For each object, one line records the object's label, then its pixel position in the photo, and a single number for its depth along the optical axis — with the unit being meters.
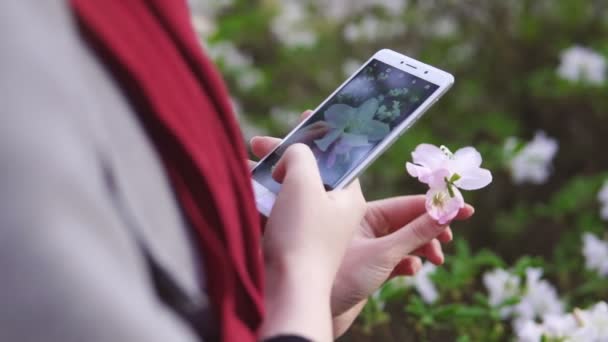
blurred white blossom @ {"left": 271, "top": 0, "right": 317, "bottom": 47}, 3.12
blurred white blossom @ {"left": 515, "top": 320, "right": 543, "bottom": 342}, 1.38
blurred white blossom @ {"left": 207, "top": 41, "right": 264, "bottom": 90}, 3.03
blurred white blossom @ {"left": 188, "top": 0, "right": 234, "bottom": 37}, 3.47
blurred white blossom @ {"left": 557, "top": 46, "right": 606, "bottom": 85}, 2.53
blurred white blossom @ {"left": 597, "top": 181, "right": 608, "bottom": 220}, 2.07
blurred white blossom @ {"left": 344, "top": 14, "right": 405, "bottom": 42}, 2.89
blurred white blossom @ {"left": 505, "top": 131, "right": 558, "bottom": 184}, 2.25
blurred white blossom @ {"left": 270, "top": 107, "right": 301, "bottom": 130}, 2.85
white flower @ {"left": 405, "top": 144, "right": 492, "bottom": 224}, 1.02
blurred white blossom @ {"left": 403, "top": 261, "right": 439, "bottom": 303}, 1.58
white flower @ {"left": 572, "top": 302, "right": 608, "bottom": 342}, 1.38
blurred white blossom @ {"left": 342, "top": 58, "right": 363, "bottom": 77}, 2.87
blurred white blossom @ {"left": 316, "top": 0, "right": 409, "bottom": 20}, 2.94
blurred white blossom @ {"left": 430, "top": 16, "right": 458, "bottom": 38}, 3.01
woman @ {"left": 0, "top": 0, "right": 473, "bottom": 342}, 0.57
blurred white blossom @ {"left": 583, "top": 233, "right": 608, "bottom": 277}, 1.90
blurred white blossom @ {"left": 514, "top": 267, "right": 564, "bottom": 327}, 1.60
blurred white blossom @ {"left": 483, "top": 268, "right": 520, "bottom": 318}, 1.60
